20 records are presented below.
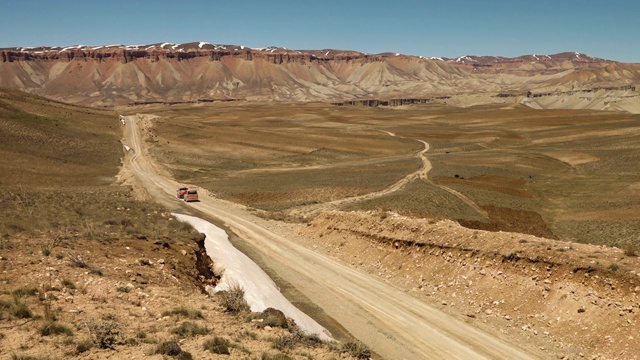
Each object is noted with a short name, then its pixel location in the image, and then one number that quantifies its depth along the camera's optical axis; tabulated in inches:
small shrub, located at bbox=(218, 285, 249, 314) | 597.3
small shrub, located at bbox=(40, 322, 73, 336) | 453.4
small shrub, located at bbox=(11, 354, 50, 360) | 395.9
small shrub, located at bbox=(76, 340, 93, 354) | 429.4
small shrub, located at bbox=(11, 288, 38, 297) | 529.3
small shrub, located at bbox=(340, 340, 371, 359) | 514.3
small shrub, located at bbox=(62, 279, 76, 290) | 578.2
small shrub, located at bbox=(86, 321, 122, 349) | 447.2
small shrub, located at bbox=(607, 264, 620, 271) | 727.1
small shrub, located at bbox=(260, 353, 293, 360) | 451.5
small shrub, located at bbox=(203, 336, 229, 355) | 457.4
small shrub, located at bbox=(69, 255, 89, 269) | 641.6
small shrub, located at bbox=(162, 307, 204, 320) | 546.3
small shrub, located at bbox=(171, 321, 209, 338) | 491.5
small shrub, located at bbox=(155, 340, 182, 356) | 437.4
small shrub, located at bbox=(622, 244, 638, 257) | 768.9
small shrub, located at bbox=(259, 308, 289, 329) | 561.3
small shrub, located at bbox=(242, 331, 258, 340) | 511.8
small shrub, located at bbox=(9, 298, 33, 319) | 482.3
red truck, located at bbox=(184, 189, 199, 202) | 1948.8
